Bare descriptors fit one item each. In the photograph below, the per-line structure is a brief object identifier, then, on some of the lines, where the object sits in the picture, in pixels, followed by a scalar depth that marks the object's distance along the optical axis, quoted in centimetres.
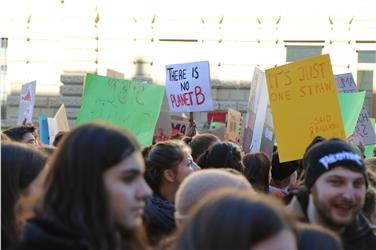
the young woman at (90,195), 342
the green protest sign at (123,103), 1051
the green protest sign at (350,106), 1081
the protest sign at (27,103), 1489
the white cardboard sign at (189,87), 1334
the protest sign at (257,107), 1094
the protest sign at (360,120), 1349
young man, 500
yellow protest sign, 774
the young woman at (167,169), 664
